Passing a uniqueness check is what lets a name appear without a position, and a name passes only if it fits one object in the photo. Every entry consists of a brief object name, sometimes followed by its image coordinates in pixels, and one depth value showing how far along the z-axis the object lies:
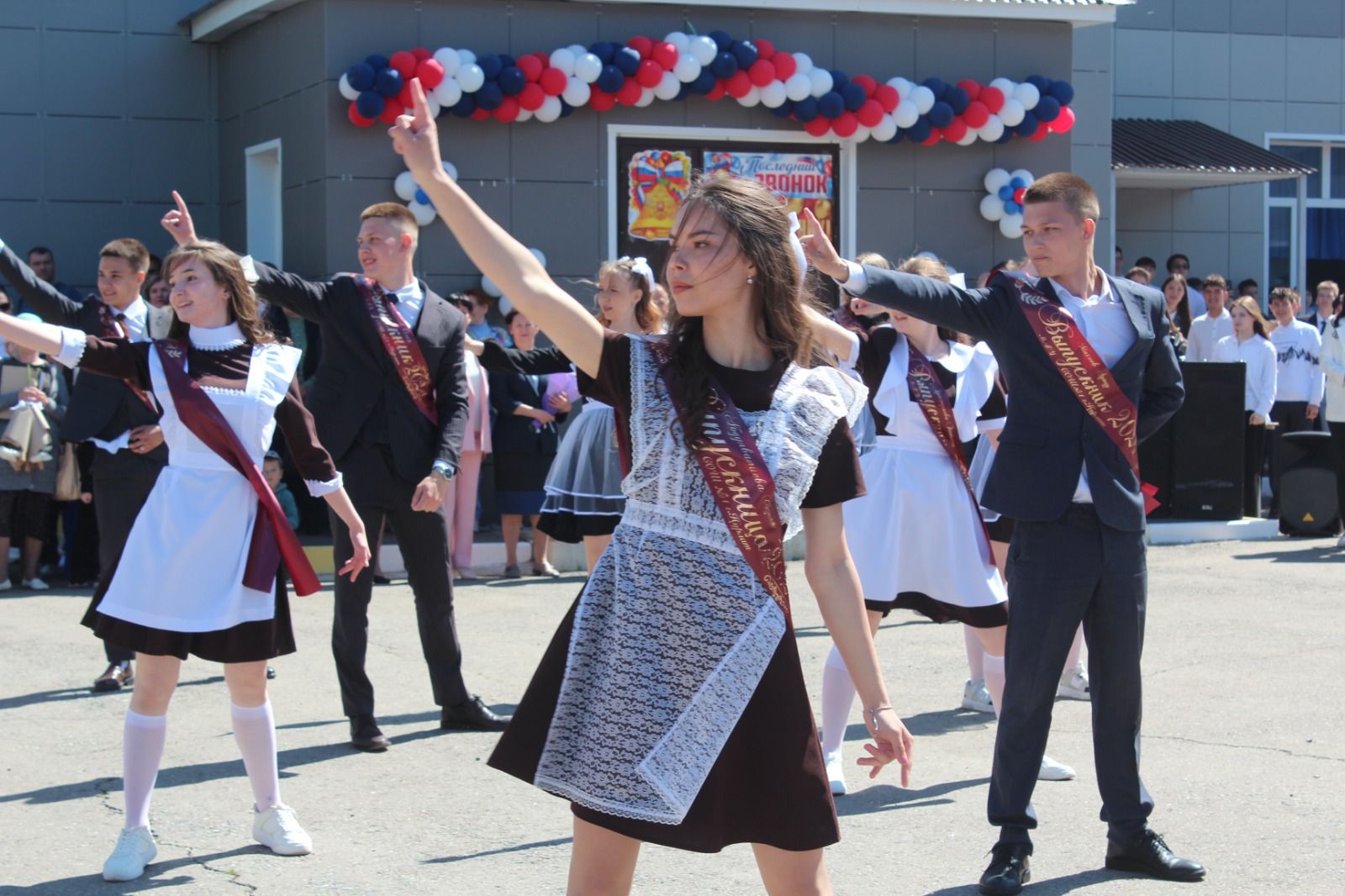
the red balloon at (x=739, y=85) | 13.63
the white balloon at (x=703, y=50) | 13.39
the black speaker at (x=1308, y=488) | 13.65
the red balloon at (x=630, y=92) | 13.37
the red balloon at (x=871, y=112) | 13.95
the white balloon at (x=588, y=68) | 13.13
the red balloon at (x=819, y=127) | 14.03
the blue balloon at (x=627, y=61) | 13.17
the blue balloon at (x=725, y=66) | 13.52
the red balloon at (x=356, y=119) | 12.64
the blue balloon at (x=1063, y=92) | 14.62
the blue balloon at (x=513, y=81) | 12.94
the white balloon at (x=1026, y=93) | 14.44
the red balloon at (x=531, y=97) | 13.05
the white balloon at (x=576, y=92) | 13.19
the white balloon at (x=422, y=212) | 12.78
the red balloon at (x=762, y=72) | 13.65
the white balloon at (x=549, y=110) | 13.18
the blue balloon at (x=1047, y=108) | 14.54
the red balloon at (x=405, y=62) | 12.58
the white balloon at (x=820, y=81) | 13.85
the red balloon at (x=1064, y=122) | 14.71
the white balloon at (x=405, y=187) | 12.83
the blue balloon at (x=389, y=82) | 12.51
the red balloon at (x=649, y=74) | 13.26
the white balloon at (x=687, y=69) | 13.34
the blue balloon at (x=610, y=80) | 13.20
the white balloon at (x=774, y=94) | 13.73
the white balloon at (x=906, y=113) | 14.07
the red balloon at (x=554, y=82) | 13.08
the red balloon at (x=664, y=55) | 13.27
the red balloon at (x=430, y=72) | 12.55
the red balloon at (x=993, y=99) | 14.31
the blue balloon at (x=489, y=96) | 12.96
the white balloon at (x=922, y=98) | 14.10
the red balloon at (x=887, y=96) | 13.98
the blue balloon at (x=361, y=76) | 12.55
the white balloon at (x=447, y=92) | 12.71
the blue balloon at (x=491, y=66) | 12.95
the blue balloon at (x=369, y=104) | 12.52
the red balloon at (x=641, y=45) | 13.27
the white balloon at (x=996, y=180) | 14.64
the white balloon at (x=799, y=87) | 13.75
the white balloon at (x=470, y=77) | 12.77
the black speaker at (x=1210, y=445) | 13.55
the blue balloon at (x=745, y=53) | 13.62
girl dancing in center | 3.36
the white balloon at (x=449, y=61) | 12.70
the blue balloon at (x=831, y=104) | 13.82
